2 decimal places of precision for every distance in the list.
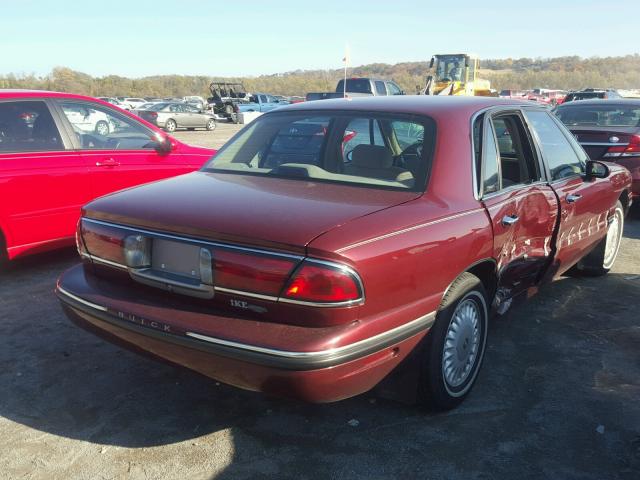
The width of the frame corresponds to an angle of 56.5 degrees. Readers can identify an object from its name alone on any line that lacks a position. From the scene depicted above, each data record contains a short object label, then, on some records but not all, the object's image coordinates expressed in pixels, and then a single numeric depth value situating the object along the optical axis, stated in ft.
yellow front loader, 89.35
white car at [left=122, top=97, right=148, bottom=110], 133.88
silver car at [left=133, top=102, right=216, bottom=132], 88.84
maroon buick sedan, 7.72
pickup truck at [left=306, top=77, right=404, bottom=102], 77.20
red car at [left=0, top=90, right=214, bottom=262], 16.24
